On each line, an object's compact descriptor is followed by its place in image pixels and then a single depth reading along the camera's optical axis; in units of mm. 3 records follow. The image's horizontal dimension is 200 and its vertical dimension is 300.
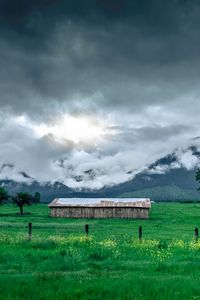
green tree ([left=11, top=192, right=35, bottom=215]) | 97188
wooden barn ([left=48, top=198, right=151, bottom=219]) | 90875
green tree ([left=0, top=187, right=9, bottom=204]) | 105250
